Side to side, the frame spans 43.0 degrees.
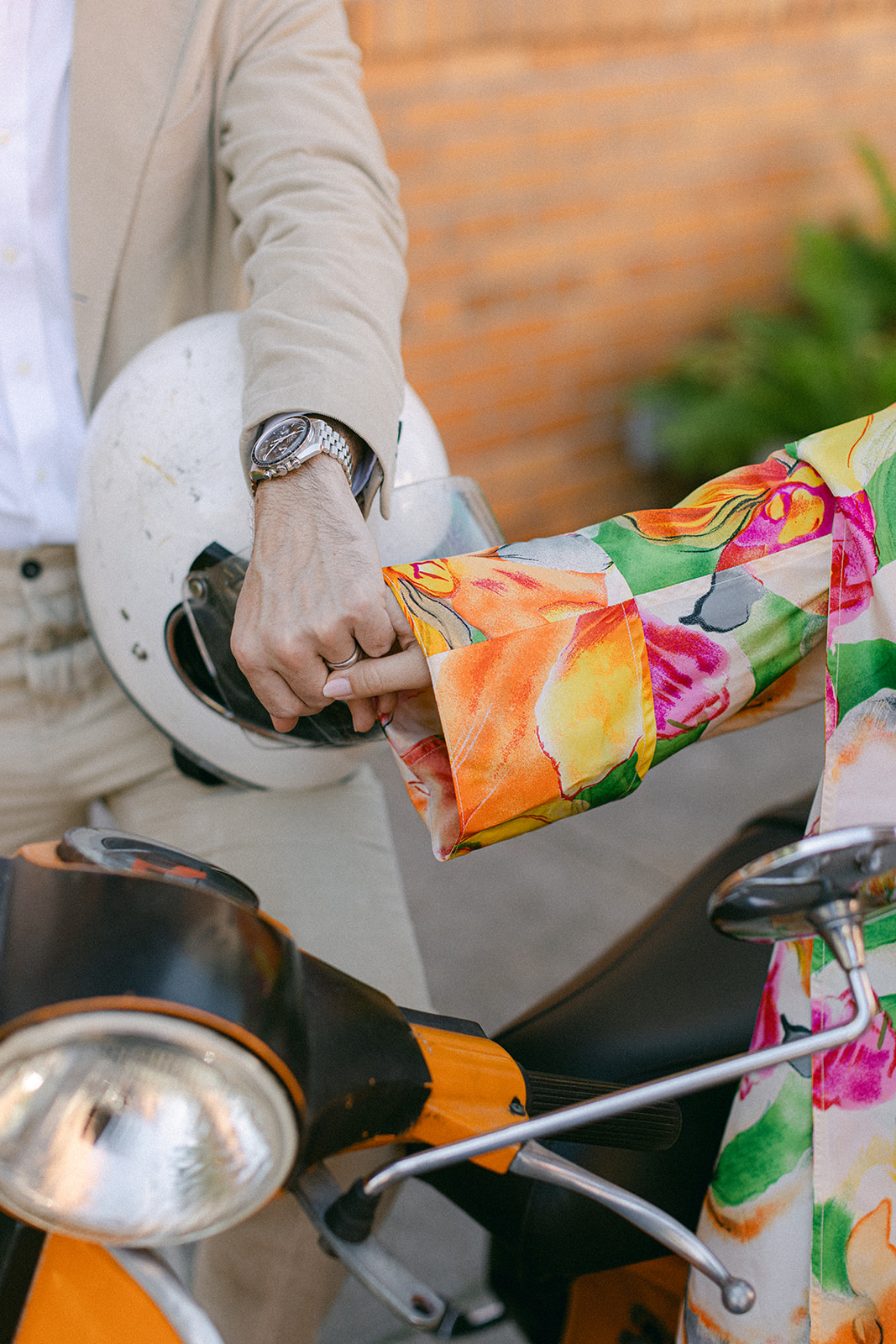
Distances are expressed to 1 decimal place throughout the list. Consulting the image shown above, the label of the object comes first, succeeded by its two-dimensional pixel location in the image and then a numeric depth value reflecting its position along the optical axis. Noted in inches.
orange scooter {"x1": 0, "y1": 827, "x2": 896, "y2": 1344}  23.6
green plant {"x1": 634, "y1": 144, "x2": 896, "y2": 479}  152.1
